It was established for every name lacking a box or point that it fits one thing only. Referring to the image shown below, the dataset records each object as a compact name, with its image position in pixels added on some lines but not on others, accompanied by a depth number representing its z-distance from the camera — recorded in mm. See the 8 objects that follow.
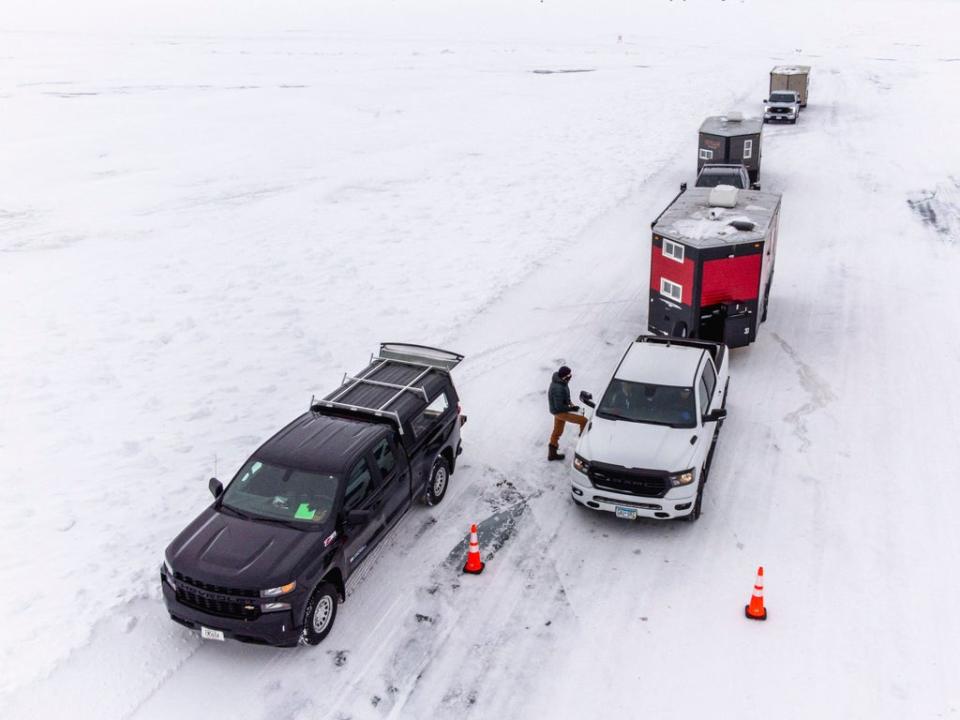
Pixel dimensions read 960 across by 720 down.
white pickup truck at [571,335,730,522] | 11164
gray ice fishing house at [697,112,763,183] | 27609
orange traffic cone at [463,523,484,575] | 10625
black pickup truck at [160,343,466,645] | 8883
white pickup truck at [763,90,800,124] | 40094
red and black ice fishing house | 15484
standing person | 12891
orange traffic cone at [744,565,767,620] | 9719
